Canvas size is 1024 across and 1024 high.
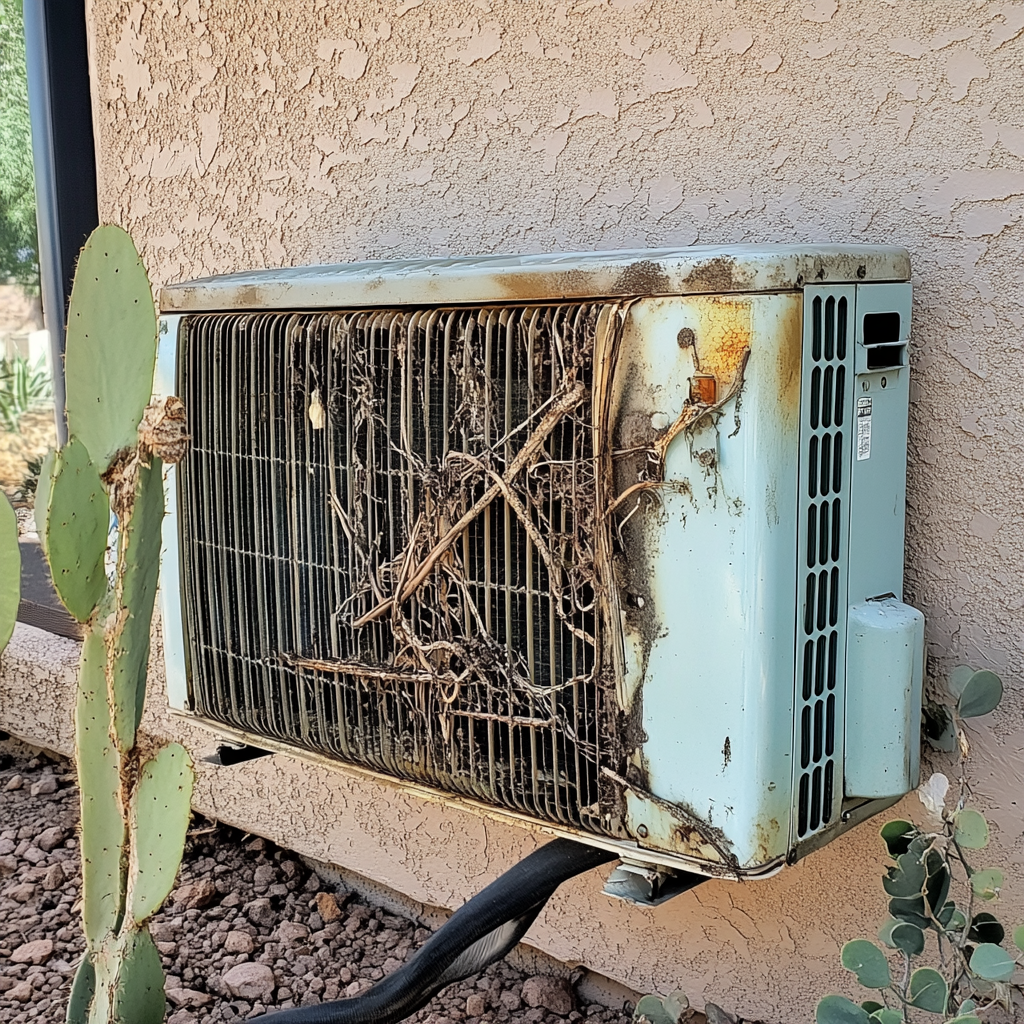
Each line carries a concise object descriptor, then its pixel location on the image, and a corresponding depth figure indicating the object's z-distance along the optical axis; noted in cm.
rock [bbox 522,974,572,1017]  230
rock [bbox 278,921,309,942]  261
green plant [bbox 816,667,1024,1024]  143
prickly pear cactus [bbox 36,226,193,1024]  145
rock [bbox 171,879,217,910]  275
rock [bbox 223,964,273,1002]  242
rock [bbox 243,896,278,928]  269
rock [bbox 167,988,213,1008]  240
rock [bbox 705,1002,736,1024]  204
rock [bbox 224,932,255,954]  256
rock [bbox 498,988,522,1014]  231
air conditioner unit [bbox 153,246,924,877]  140
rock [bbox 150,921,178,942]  263
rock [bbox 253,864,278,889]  283
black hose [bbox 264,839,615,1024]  169
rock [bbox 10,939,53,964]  261
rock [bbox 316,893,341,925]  268
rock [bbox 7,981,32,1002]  247
